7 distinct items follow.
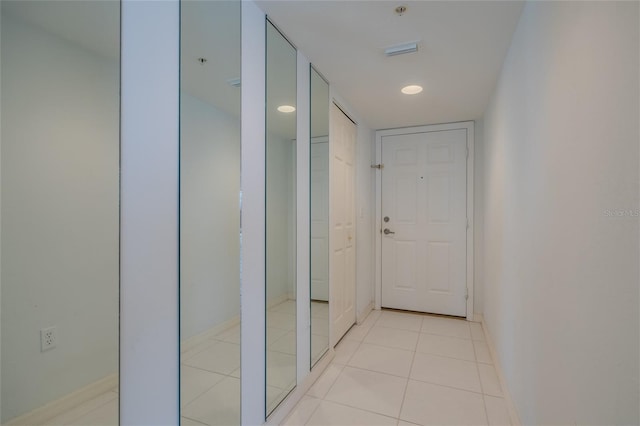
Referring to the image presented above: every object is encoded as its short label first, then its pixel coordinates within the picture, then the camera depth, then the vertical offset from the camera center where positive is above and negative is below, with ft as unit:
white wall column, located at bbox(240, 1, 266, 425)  4.75 -0.07
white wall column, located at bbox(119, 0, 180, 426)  3.11 +0.02
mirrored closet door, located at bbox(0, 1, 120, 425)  2.34 +0.02
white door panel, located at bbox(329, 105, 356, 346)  8.41 -0.32
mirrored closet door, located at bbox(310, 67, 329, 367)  7.28 -0.03
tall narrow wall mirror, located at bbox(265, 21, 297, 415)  5.49 -0.08
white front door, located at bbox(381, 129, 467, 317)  11.53 -0.28
